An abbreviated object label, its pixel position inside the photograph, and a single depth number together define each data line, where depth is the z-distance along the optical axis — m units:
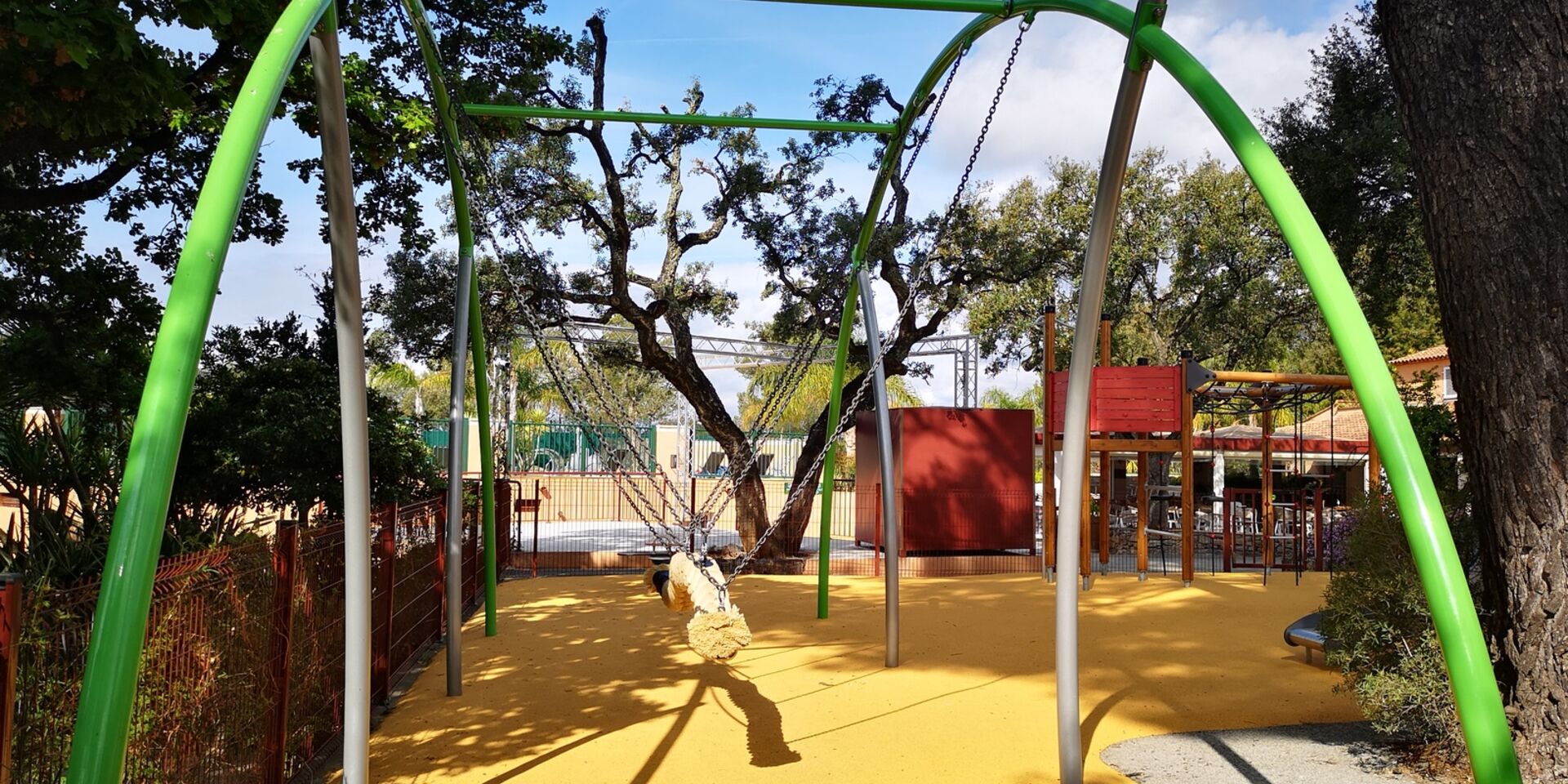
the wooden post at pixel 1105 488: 11.60
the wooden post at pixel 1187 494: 11.35
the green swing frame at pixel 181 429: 2.11
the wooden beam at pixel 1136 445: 11.41
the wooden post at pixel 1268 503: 12.33
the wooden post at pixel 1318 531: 12.48
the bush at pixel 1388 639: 4.72
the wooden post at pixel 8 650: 2.38
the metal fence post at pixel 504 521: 11.89
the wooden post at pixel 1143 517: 11.92
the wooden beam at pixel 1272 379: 11.07
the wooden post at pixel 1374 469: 9.97
